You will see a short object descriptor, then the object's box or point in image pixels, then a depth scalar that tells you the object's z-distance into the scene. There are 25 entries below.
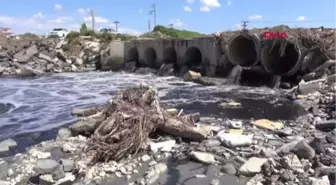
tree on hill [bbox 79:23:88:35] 37.57
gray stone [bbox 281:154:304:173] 5.47
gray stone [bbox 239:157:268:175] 5.41
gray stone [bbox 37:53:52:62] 31.12
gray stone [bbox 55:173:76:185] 5.53
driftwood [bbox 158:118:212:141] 7.13
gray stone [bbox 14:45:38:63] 30.62
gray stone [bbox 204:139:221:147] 6.64
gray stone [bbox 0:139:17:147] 7.89
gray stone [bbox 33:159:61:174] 5.91
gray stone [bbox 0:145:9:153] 7.52
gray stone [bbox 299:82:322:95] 12.66
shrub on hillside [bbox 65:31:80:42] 35.19
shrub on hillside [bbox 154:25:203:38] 41.69
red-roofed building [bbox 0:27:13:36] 42.88
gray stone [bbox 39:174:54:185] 5.57
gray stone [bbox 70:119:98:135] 7.98
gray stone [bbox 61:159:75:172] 6.03
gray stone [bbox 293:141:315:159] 5.84
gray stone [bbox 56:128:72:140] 8.08
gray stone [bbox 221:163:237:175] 5.58
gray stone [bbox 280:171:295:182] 5.19
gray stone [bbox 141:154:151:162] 6.29
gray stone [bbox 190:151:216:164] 5.95
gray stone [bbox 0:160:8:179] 6.14
